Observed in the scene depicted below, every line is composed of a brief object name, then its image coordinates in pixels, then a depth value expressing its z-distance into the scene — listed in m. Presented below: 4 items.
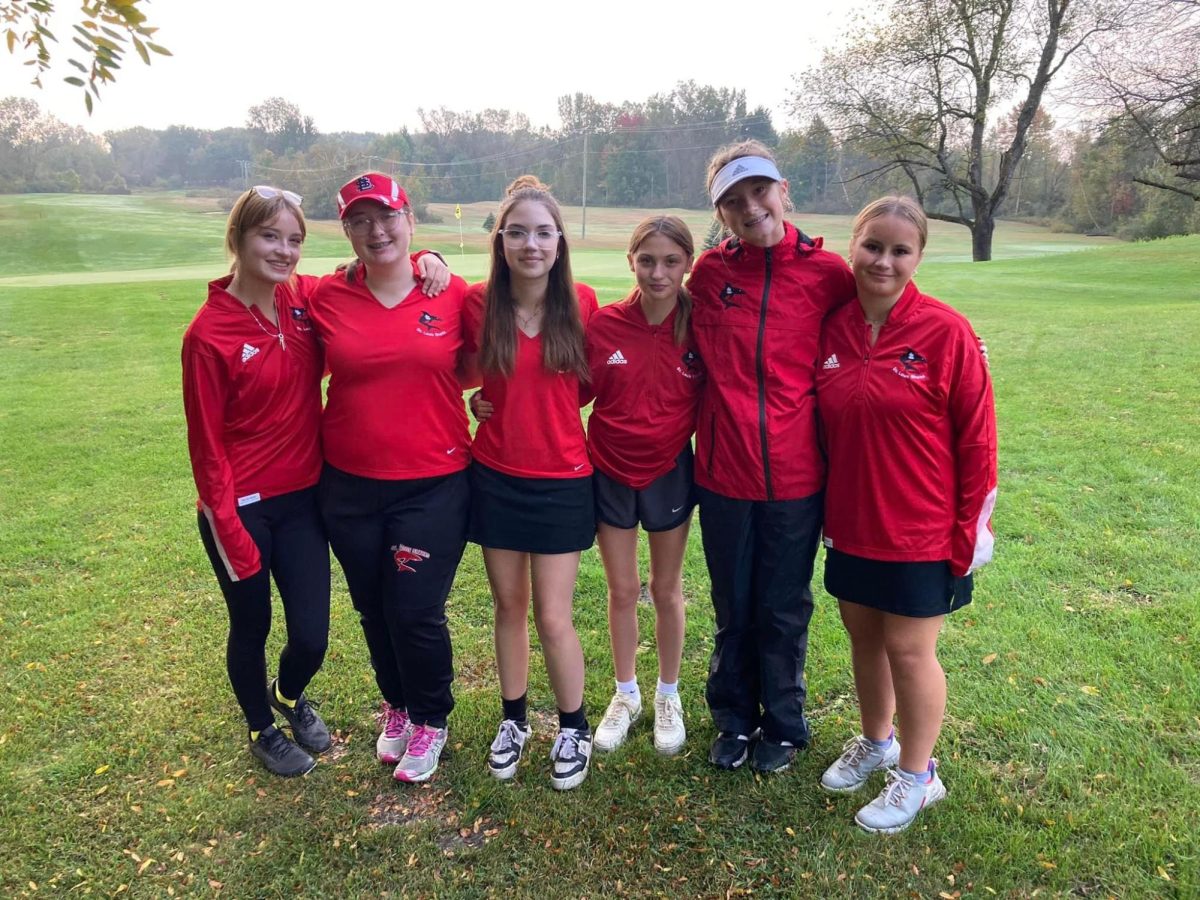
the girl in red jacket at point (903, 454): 2.49
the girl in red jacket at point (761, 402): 2.73
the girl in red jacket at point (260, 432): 2.62
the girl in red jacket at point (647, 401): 2.84
